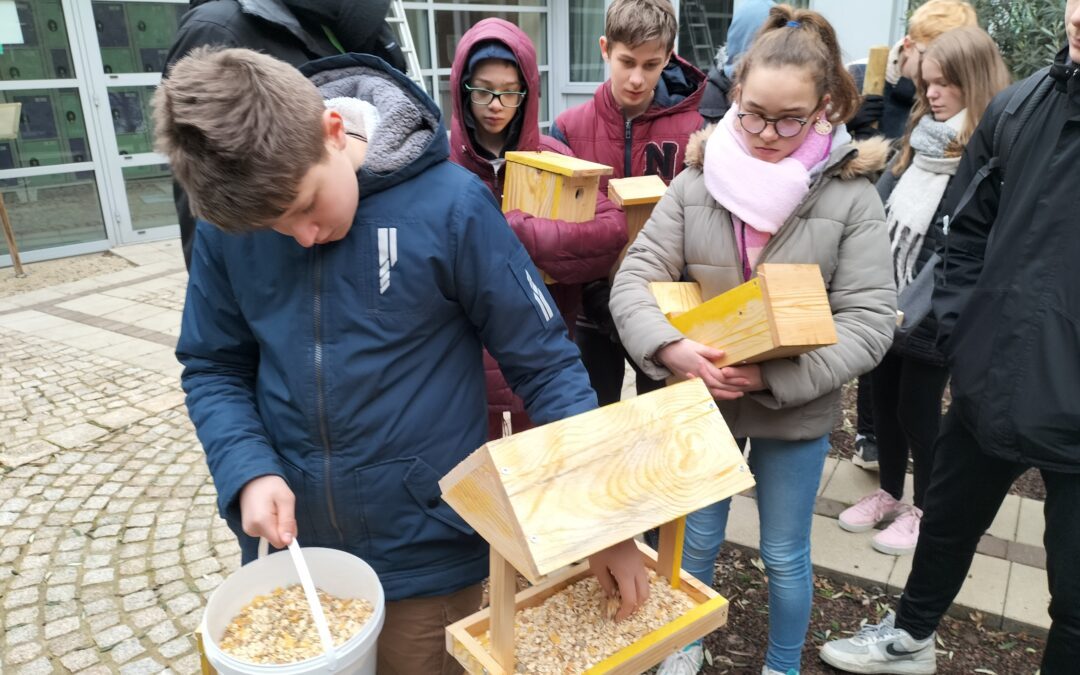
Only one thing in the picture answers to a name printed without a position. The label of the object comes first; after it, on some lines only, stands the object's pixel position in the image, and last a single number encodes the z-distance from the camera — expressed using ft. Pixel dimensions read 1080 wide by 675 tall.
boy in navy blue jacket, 5.05
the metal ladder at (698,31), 35.42
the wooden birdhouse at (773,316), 5.65
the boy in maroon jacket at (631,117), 9.32
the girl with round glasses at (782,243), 6.75
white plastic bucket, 4.24
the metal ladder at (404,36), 28.86
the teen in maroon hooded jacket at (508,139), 8.18
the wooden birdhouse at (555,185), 7.59
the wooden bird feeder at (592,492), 4.02
